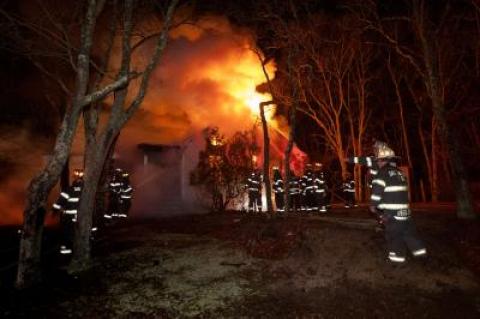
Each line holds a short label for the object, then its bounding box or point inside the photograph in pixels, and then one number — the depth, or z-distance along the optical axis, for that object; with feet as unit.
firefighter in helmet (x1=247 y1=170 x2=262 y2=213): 54.39
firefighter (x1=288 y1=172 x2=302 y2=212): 52.90
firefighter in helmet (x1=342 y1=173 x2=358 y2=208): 53.36
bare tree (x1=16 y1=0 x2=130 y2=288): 20.84
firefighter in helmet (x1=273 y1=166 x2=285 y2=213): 51.78
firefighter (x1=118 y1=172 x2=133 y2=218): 48.37
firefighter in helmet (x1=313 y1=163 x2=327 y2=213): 48.47
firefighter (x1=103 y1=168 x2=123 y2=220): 47.73
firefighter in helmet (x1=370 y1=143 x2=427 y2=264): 22.71
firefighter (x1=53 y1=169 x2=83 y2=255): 28.71
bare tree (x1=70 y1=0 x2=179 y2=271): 24.90
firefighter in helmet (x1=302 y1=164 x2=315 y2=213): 50.07
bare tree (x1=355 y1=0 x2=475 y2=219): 36.06
